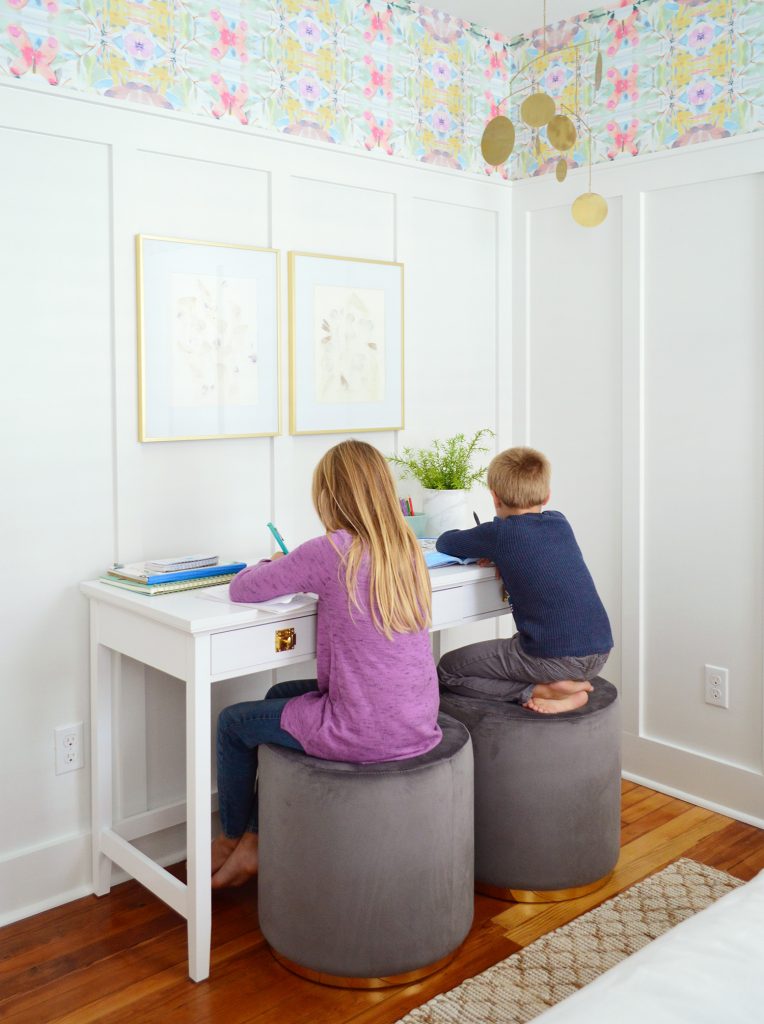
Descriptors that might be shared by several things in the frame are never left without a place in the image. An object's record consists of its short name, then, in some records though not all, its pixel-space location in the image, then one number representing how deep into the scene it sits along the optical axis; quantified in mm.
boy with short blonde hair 2490
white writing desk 2139
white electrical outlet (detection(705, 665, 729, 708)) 3051
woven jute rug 2039
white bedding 1072
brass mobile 2494
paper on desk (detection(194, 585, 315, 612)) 2245
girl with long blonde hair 2129
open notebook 2688
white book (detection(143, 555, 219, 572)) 2438
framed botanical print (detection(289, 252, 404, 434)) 2941
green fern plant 3164
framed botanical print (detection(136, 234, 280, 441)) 2623
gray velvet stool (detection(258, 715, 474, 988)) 2068
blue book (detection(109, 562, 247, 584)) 2383
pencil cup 3047
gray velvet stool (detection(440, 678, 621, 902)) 2436
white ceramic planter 3059
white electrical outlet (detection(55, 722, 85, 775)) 2543
